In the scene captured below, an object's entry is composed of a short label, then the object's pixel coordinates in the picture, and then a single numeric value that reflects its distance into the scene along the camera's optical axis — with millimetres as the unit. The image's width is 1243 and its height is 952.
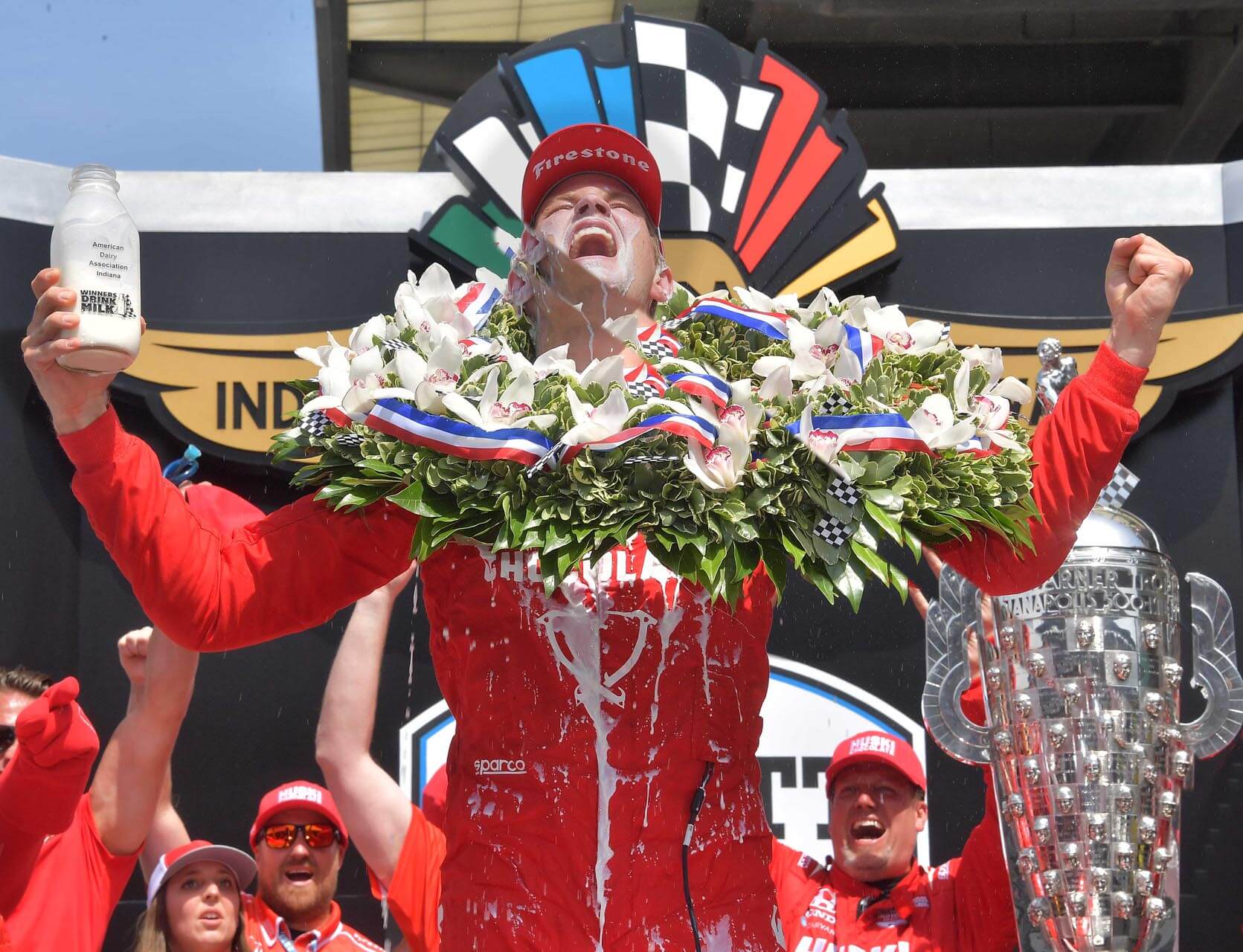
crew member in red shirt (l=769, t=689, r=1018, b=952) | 3582
